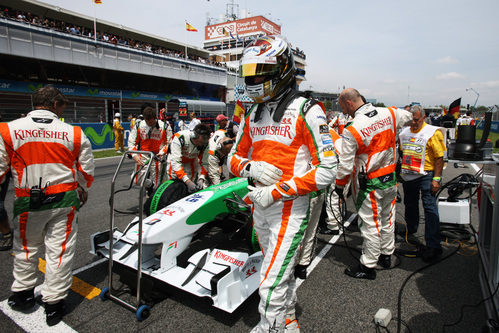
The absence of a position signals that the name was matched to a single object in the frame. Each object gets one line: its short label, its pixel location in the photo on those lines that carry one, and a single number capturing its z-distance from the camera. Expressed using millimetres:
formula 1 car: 2654
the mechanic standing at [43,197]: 2633
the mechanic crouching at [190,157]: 4527
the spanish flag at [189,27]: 33781
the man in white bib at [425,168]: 3861
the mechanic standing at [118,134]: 13936
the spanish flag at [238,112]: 8430
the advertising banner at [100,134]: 15302
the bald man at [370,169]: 3387
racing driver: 2043
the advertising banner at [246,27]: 60062
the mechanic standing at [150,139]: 5805
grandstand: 22234
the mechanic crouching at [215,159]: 5172
